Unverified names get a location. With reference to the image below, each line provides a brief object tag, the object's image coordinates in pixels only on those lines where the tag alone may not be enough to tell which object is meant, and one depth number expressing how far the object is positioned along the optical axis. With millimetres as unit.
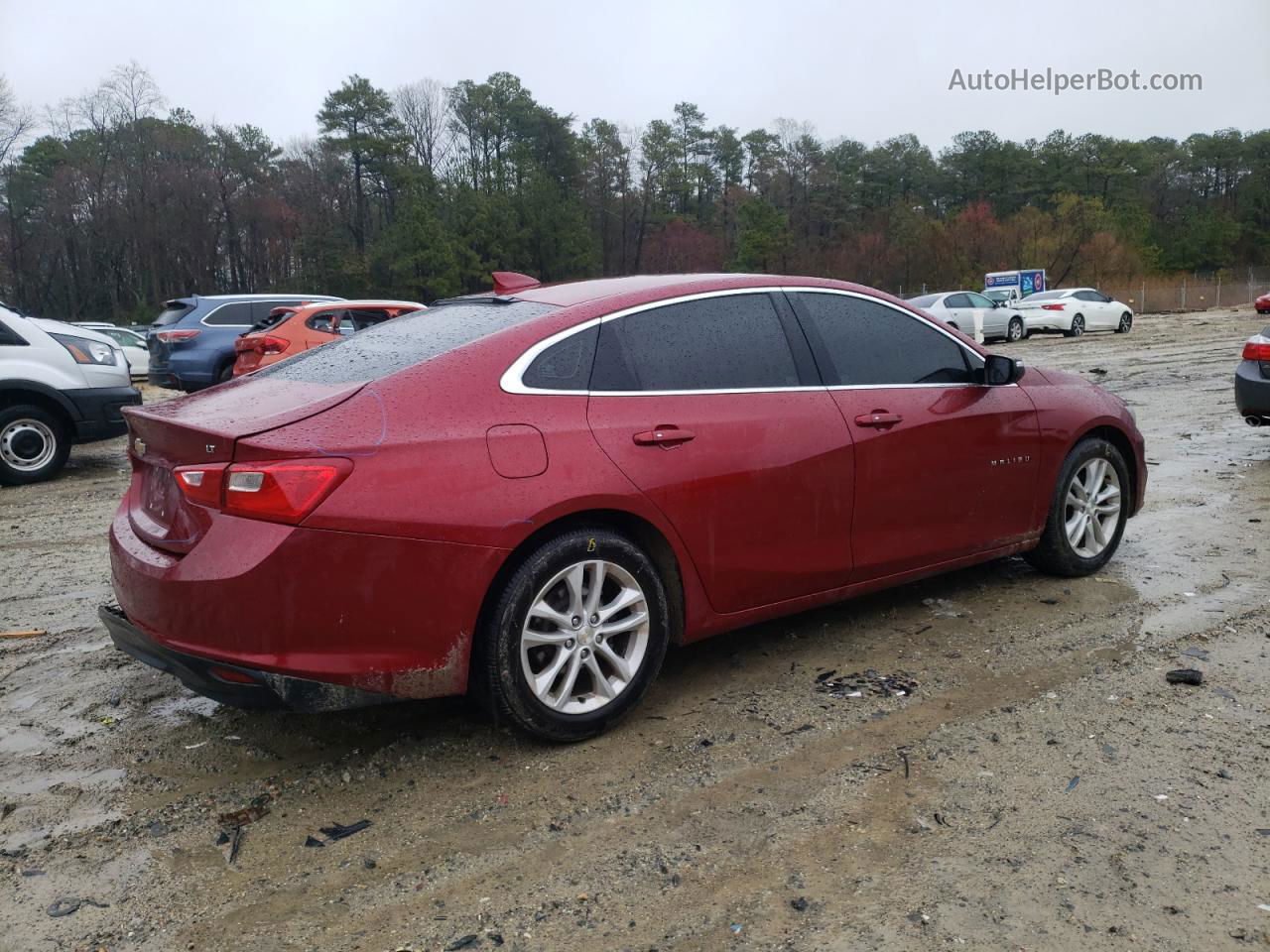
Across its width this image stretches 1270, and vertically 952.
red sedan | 3000
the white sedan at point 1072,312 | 29719
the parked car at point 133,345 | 24375
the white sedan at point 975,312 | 28125
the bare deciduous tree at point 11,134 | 53438
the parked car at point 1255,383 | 8281
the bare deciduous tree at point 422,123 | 80812
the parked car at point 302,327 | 12375
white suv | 9016
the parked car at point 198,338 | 14023
